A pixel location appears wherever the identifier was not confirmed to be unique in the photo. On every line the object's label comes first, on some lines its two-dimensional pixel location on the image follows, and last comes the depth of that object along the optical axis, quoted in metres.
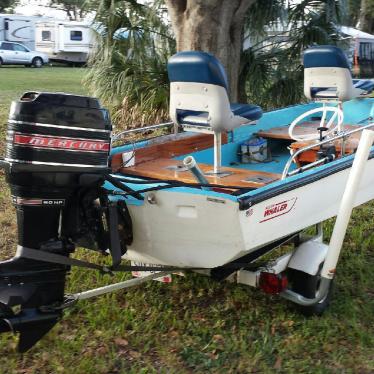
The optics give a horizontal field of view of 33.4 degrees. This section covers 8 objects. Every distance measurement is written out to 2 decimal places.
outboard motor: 3.20
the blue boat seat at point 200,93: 4.29
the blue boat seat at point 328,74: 5.82
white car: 32.03
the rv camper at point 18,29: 38.18
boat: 3.24
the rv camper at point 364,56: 23.27
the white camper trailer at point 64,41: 36.16
